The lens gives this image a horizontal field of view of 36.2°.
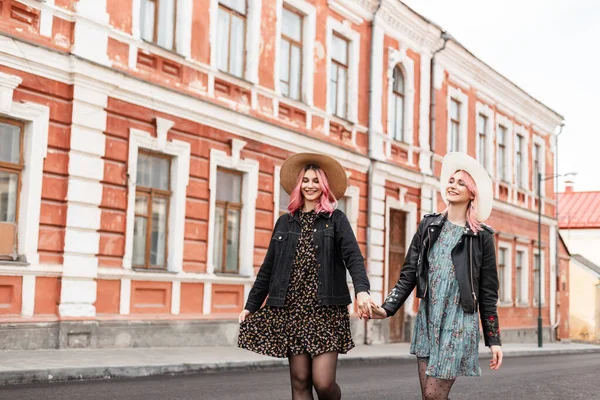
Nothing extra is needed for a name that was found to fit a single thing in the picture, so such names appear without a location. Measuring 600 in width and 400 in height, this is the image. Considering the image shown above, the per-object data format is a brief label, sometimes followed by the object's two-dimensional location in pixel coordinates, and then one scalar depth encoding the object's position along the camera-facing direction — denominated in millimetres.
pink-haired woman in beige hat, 5473
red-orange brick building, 13328
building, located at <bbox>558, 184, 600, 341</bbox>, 44938
